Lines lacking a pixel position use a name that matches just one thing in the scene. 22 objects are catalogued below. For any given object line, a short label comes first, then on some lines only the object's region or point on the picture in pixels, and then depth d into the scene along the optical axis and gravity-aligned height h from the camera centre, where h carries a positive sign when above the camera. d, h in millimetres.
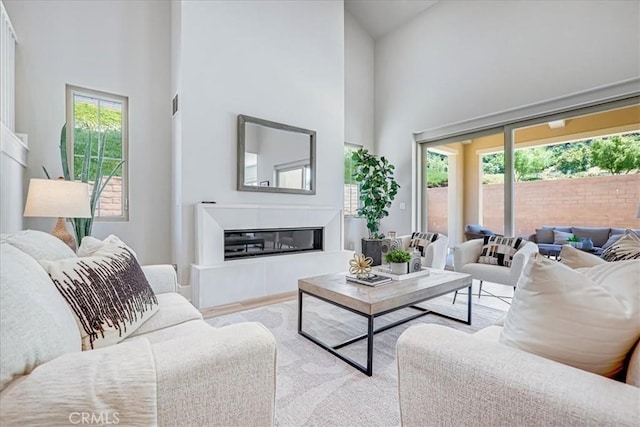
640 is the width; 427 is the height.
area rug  1491 -980
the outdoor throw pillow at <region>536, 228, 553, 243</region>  3797 -268
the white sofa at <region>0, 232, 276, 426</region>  703 -417
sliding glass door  3312 +539
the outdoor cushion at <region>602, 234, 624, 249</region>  3252 -270
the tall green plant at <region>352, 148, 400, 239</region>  5012 +445
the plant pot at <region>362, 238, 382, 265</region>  4789 -560
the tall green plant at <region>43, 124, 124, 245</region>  2859 +363
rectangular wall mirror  3682 +762
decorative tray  2442 -506
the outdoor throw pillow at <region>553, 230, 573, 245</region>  3676 -281
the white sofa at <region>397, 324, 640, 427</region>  682 -447
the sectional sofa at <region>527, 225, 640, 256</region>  3344 -259
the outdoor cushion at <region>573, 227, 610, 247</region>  3383 -226
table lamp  2127 +113
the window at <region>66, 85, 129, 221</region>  3260 +847
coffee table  1860 -552
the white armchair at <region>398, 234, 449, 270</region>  3543 -478
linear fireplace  3557 -352
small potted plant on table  2525 -396
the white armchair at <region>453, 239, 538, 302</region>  2850 -545
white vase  2529 -449
